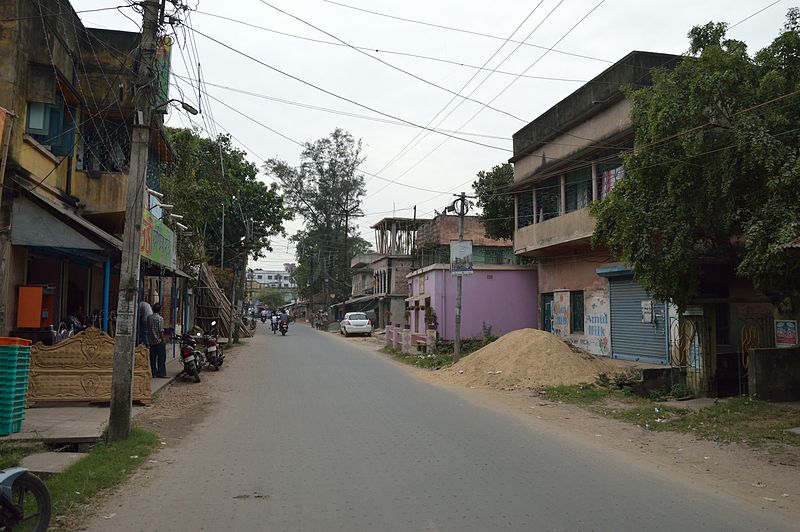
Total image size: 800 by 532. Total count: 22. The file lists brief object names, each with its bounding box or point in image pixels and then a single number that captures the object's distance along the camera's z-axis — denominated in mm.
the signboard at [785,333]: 12422
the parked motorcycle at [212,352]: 18594
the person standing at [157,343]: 14422
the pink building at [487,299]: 27719
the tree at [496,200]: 31062
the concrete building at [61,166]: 11602
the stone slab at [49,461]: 6665
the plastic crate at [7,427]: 7898
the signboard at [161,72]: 9170
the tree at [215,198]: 23953
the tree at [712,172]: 9891
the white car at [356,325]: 45156
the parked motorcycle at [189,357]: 15531
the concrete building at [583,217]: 19188
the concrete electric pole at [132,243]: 8227
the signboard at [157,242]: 13547
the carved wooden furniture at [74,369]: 10492
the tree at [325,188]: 57625
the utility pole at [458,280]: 21562
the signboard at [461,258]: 20875
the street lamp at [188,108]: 9656
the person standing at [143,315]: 14616
